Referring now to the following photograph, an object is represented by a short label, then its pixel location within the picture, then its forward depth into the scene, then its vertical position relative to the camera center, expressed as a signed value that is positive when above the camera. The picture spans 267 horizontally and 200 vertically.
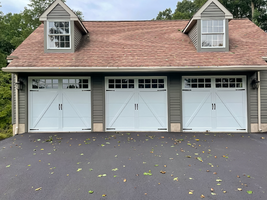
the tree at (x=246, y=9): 15.11 +10.21
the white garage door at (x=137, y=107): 5.94 -0.24
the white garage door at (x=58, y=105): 5.91 -0.15
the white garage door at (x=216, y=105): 5.86 -0.17
